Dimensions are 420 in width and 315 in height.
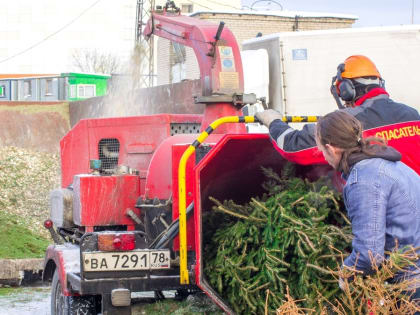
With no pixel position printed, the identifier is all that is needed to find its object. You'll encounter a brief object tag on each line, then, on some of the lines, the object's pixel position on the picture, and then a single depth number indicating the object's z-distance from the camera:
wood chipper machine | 5.37
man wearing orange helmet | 4.77
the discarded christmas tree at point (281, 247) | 4.60
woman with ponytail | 3.62
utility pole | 34.34
